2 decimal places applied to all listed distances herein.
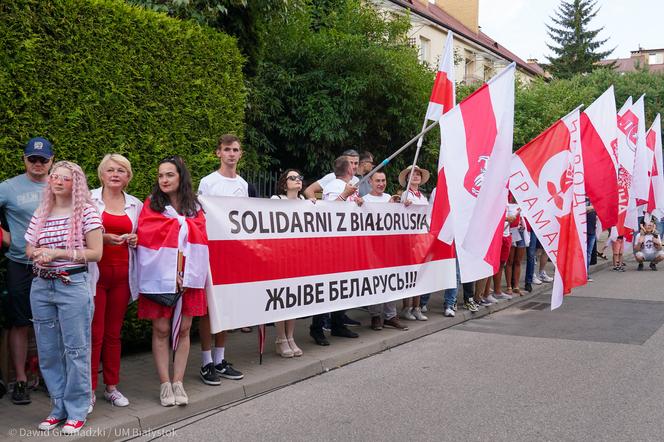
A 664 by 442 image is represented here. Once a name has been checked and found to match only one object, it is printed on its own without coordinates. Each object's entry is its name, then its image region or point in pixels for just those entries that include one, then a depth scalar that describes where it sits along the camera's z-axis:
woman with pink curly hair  4.47
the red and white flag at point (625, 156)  11.62
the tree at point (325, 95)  12.33
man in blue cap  5.14
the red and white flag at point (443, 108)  7.88
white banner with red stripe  6.07
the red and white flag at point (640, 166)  12.80
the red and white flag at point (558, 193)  8.21
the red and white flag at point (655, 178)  13.96
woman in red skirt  5.10
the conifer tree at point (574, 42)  52.61
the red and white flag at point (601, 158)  10.26
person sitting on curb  16.84
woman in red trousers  5.01
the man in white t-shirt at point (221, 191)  5.87
